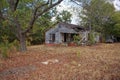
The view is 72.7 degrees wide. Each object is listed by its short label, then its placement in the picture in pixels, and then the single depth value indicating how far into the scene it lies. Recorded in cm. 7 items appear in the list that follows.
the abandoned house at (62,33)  1335
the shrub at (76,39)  1141
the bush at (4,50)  497
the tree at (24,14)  620
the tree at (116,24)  1490
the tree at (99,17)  1439
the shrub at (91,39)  1140
